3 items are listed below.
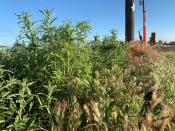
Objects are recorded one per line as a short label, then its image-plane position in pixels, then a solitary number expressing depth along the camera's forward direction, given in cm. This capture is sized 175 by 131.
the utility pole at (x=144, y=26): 646
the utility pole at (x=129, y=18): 557
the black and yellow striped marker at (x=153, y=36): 902
